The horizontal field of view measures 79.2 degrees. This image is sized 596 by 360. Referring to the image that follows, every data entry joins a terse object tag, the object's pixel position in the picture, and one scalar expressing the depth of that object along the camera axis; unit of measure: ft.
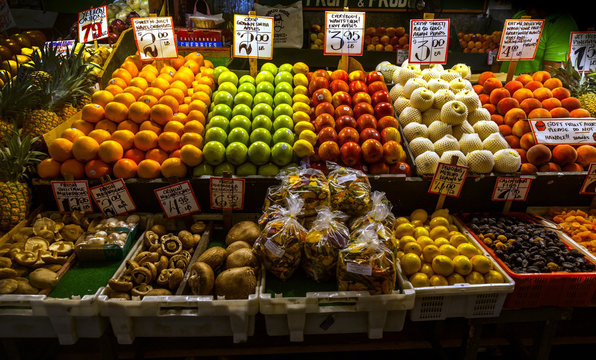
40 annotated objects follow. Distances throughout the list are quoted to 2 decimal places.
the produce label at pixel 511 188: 8.65
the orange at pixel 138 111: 9.11
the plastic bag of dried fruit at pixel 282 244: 6.55
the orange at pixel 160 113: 9.11
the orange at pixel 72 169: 8.22
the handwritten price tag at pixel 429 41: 10.68
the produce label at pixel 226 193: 8.04
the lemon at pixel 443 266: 6.72
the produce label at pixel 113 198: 8.09
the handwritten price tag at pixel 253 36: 10.60
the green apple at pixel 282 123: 9.34
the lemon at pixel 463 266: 6.73
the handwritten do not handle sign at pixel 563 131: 9.37
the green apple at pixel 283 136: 8.91
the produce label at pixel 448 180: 8.19
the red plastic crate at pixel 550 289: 6.72
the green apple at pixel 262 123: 9.31
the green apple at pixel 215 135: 8.78
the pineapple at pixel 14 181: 7.86
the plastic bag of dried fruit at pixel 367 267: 6.02
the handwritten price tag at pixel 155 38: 10.75
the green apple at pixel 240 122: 9.22
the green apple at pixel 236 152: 8.45
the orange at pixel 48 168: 8.31
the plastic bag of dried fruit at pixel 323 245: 6.48
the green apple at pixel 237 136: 8.82
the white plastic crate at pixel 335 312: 6.05
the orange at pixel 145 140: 8.63
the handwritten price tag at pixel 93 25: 12.64
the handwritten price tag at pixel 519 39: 11.11
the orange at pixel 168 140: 8.66
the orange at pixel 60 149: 8.29
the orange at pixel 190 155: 8.26
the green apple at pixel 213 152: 8.39
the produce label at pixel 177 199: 8.06
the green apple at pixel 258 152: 8.47
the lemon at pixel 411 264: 6.81
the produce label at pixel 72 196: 8.15
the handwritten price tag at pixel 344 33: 10.77
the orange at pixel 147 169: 8.21
